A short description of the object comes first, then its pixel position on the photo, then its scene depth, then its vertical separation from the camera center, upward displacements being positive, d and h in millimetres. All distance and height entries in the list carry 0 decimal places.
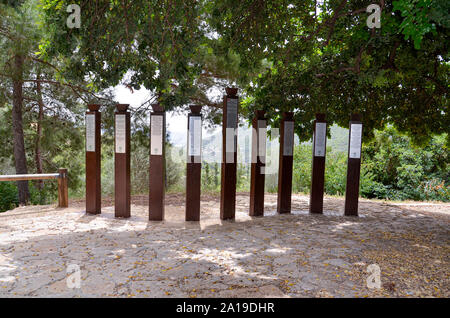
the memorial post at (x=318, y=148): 6504 -85
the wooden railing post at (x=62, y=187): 7055 -1000
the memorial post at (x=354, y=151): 6406 -118
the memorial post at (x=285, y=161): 6418 -329
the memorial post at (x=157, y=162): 5695 -372
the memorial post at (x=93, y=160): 6145 -375
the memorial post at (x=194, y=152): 5672 -179
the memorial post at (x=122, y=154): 5887 -250
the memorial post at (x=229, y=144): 5770 -33
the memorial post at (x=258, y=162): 6125 -344
